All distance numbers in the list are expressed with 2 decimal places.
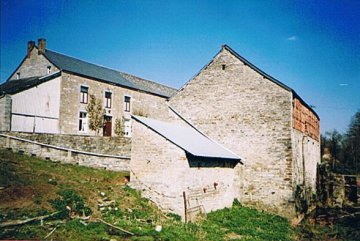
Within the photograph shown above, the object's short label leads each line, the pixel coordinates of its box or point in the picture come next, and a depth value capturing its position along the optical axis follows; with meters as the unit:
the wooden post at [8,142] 21.48
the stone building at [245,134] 15.84
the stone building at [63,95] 25.20
